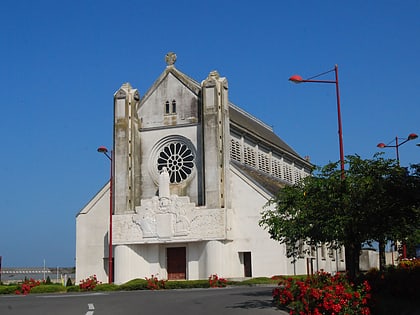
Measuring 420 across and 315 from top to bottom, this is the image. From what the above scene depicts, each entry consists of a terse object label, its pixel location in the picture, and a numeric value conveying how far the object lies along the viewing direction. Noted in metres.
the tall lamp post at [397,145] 32.19
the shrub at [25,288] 36.34
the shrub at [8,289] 36.25
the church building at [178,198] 42.66
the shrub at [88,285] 37.62
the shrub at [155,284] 36.19
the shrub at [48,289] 36.84
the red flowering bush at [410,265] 20.02
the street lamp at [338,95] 23.41
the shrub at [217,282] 36.25
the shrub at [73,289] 37.41
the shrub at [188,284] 36.16
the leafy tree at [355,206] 18.94
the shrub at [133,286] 36.22
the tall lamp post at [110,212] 40.50
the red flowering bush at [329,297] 15.73
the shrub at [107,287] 36.75
